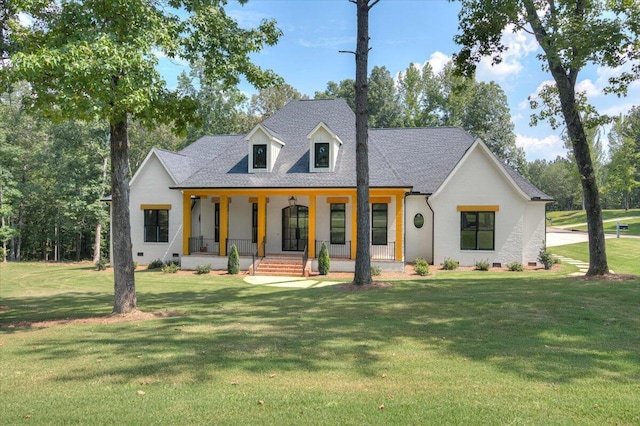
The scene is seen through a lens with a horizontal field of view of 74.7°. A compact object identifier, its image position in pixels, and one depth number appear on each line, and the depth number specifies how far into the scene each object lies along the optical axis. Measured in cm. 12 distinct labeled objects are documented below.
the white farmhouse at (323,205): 1984
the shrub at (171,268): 1998
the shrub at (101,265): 2180
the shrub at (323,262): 1841
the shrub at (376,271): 1784
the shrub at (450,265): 1972
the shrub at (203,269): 1944
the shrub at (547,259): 1939
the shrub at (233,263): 1916
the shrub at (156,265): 2173
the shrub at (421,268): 1805
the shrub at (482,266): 1938
